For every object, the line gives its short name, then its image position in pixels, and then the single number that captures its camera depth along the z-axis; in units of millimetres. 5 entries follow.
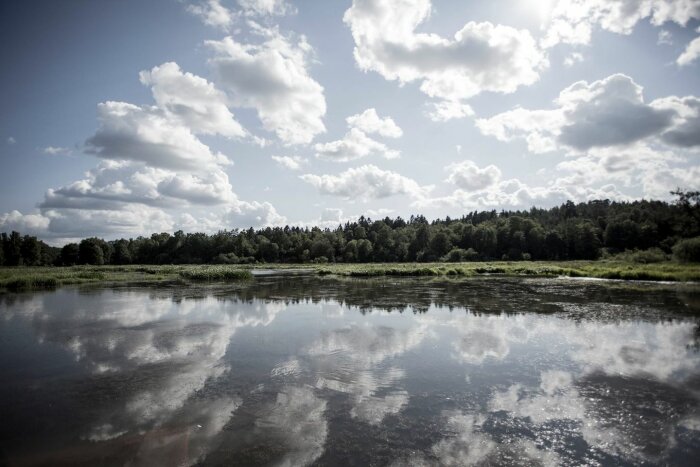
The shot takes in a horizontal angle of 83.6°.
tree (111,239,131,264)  153375
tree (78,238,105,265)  126875
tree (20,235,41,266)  129375
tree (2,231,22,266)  125438
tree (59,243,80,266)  129250
